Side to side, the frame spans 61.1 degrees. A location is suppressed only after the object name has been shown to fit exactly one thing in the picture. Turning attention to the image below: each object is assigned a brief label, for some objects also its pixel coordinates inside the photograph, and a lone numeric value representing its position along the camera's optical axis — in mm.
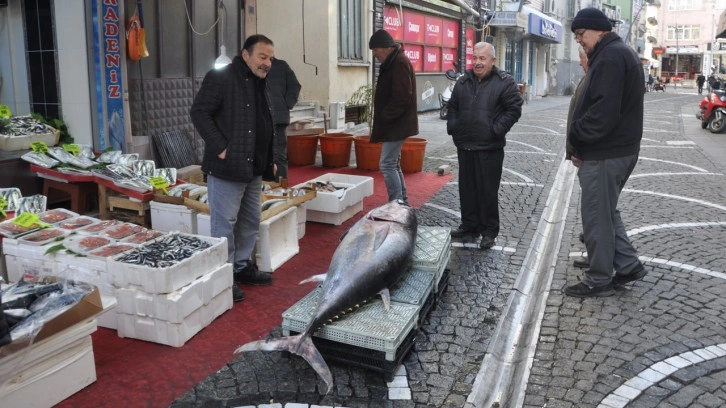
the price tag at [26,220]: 4777
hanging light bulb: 8365
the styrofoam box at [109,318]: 4004
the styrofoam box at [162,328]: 4027
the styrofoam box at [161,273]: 3912
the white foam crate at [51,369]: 3113
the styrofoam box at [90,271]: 4191
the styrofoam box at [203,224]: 5535
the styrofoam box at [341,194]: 6938
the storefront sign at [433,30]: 21031
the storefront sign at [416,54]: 19625
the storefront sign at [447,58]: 22847
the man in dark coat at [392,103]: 6957
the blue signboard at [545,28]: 30406
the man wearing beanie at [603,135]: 4680
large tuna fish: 3578
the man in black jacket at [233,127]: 4586
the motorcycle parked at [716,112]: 18516
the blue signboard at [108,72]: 6785
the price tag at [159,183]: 5927
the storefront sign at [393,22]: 17031
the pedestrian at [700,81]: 46600
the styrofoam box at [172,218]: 5613
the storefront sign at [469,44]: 25312
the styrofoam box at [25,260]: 4379
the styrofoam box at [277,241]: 5434
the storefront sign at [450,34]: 22781
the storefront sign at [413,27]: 19047
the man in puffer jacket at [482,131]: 6074
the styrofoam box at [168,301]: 3969
